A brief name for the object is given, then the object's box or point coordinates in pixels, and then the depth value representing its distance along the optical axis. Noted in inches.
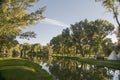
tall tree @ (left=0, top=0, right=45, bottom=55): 543.6
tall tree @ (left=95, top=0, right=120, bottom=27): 730.4
